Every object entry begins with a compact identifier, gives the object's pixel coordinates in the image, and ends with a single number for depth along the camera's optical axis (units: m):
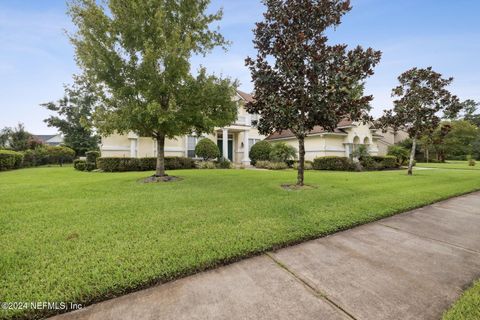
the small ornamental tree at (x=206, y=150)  18.03
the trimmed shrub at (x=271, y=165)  18.12
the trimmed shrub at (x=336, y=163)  17.75
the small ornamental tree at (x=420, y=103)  12.24
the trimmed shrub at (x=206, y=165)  17.17
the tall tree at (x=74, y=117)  31.03
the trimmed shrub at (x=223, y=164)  17.77
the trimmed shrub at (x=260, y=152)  20.78
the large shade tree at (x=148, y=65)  8.21
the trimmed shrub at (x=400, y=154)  22.03
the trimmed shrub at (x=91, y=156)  16.20
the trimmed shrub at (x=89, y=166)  15.64
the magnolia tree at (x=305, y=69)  7.12
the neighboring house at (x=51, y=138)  58.06
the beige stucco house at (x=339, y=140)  20.17
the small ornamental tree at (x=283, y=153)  19.09
